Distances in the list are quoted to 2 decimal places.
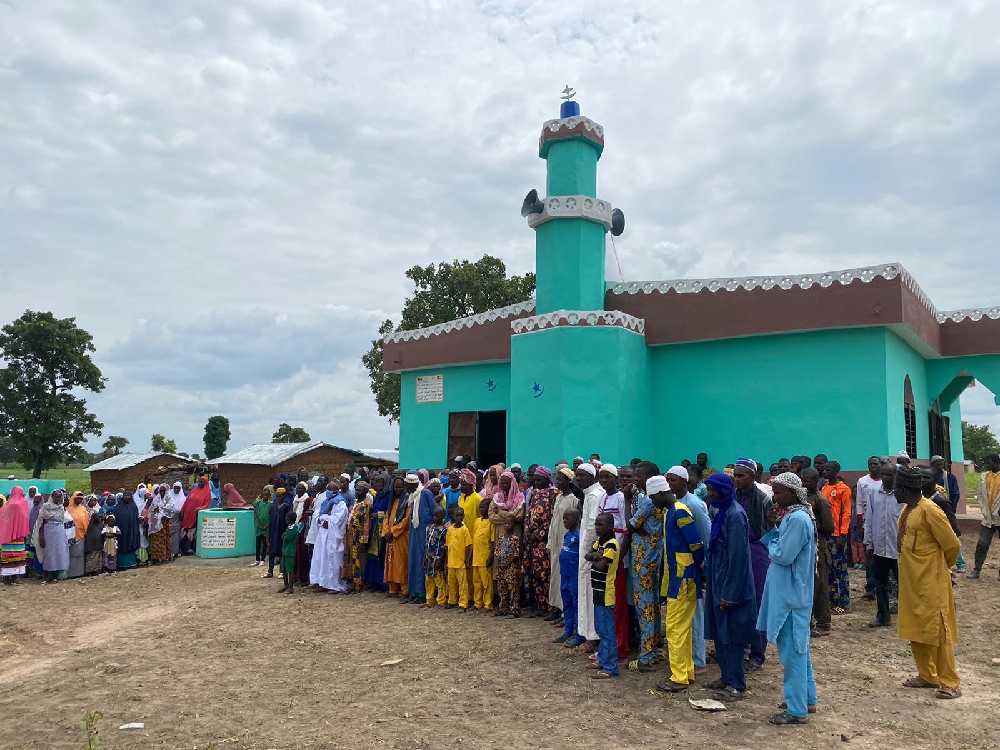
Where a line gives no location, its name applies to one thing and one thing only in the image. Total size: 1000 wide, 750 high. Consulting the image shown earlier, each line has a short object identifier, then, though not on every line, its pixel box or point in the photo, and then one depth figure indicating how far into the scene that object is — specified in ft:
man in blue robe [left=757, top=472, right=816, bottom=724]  15.47
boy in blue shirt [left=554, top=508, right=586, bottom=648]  21.86
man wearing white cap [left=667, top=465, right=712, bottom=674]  17.44
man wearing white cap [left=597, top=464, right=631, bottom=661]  19.89
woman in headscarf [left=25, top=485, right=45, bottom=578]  40.78
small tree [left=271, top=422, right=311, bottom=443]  154.20
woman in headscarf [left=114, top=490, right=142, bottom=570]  43.52
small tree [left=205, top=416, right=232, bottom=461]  134.92
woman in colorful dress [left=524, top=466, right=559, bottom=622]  25.26
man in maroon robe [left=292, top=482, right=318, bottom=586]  34.50
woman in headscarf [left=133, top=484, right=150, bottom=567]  44.42
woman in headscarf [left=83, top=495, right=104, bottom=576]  41.91
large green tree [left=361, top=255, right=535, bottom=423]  78.48
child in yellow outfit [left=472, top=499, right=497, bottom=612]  27.25
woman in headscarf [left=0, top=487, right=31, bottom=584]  39.73
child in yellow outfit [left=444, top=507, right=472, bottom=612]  27.68
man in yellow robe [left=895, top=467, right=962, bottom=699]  16.87
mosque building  38.58
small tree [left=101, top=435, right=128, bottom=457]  153.52
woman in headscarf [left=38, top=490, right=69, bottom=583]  40.06
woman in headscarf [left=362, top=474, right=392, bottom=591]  31.79
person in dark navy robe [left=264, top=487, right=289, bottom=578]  35.80
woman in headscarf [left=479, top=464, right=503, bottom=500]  28.68
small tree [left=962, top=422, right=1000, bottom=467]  140.46
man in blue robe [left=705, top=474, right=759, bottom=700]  16.49
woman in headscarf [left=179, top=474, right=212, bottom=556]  47.52
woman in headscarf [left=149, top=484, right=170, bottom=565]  45.19
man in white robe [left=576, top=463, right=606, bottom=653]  21.07
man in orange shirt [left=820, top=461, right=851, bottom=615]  24.94
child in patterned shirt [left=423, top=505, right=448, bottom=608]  28.35
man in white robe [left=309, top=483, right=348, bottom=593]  32.96
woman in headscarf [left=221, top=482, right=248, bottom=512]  52.95
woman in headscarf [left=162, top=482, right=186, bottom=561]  45.75
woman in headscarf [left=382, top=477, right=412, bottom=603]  30.81
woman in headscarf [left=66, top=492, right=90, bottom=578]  41.39
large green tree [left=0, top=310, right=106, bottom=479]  100.32
